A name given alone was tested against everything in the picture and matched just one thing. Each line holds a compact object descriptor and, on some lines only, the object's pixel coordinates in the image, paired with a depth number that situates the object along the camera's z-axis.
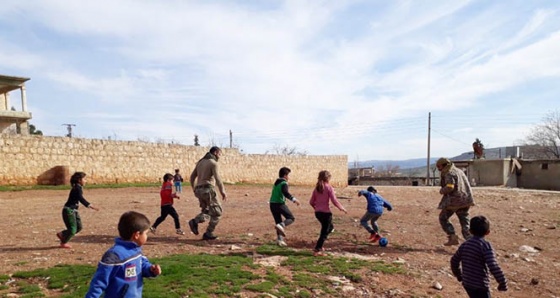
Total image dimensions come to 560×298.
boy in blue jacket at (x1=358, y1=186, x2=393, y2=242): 8.02
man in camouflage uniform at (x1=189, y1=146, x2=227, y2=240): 7.75
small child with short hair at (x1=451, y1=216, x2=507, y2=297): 4.22
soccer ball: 8.02
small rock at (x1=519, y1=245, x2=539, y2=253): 8.44
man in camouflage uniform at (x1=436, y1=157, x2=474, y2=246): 7.57
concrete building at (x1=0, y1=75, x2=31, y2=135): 28.41
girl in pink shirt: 7.05
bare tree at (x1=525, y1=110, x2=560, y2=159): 48.00
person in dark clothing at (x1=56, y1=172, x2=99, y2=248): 6.84
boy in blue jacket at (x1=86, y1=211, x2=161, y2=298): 2.98
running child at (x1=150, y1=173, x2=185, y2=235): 8.38
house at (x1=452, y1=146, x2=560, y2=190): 30.22
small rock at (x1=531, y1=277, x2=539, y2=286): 6.55
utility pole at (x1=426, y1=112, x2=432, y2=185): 37.59
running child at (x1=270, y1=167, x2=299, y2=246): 7.53
